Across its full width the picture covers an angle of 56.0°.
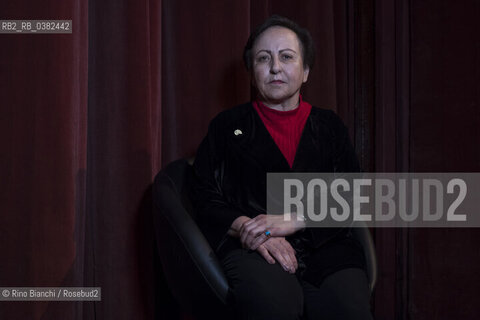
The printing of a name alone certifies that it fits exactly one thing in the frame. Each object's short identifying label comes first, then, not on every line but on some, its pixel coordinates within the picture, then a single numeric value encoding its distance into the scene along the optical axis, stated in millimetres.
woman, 1121
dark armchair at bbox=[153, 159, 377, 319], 1149
